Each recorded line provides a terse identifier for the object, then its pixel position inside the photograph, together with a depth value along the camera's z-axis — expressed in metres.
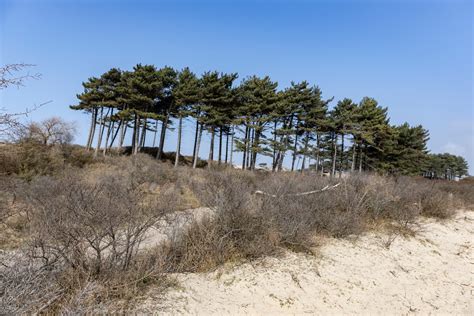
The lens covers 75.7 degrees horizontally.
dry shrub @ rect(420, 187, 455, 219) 11.67
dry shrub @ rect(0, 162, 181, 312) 3.70
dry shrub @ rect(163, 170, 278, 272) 5.48
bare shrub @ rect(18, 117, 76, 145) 3.65
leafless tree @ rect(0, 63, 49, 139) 3.25
